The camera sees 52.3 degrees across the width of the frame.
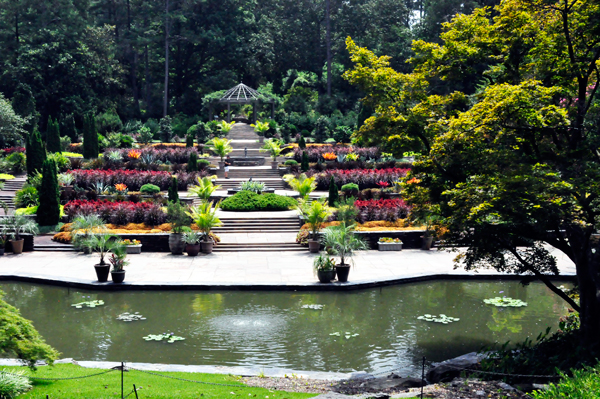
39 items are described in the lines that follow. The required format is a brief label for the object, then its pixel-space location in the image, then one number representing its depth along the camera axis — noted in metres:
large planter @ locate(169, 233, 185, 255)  20.86
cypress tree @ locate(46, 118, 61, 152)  38.81
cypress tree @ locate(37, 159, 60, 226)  23.55
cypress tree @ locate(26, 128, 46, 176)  31.62
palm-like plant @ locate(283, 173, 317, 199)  26.61
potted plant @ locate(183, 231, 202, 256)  20.52
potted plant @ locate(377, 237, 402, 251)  21.72
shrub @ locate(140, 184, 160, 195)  29.97
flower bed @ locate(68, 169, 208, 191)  31.02
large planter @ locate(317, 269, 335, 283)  16.73
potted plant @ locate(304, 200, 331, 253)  20.97
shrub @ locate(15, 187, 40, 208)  26.97
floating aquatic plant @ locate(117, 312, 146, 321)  13.98
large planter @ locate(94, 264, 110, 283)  16.64
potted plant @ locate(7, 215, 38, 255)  20.97
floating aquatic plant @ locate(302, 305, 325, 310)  15.03
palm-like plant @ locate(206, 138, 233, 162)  37.62
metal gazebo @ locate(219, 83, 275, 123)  52.59
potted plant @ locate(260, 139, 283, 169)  37.34
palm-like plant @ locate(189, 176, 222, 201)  25.52
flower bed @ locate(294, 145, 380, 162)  39.38
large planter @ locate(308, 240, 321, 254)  21.16
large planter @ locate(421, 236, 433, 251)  21.78
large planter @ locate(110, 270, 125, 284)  16.47
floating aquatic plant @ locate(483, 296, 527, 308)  15.35
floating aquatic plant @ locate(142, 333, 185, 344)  12.54
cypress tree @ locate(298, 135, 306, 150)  42.24
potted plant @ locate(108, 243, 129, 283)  16.50
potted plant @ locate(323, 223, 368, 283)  16.84
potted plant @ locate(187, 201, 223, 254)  20.78
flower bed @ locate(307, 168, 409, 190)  31.72
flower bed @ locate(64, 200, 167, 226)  23.47
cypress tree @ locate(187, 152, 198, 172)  34.56
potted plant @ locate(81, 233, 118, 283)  16.67
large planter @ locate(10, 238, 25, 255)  20.91
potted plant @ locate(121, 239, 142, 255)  20.94
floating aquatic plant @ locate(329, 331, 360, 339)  12.90
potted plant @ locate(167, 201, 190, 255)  20.86
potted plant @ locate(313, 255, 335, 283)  16.73
